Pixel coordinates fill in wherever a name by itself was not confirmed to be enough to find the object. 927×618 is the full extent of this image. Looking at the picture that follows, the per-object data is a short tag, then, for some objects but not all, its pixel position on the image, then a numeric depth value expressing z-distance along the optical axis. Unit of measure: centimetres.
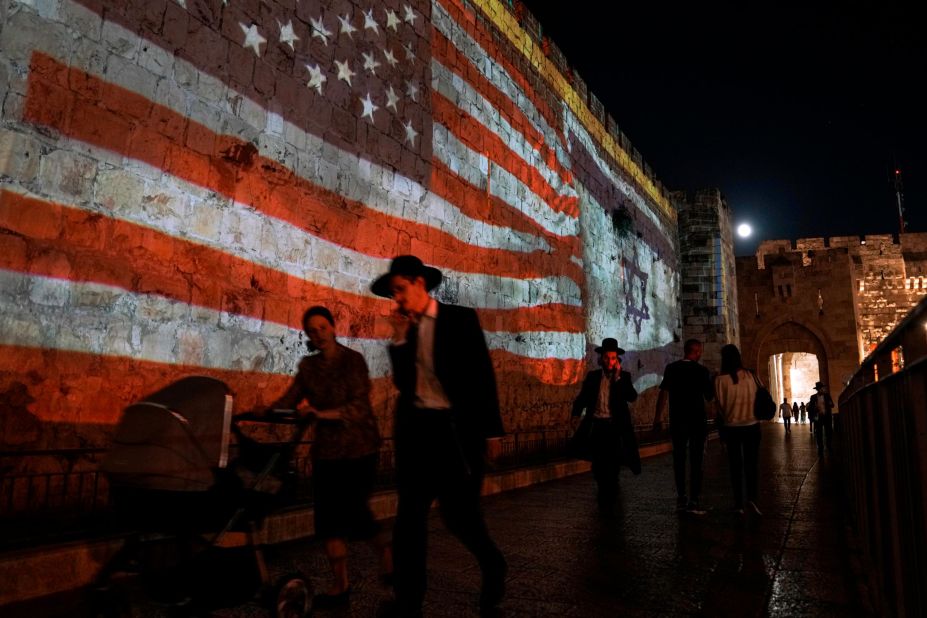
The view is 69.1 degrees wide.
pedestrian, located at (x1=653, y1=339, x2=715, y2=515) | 616
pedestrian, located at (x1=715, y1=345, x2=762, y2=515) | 596
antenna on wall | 5497
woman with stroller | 322
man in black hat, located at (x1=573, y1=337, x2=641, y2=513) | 654
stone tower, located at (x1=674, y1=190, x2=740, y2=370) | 2145
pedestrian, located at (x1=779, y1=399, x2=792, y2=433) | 2388
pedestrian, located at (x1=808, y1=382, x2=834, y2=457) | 1409
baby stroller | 246
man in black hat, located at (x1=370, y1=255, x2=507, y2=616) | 282
